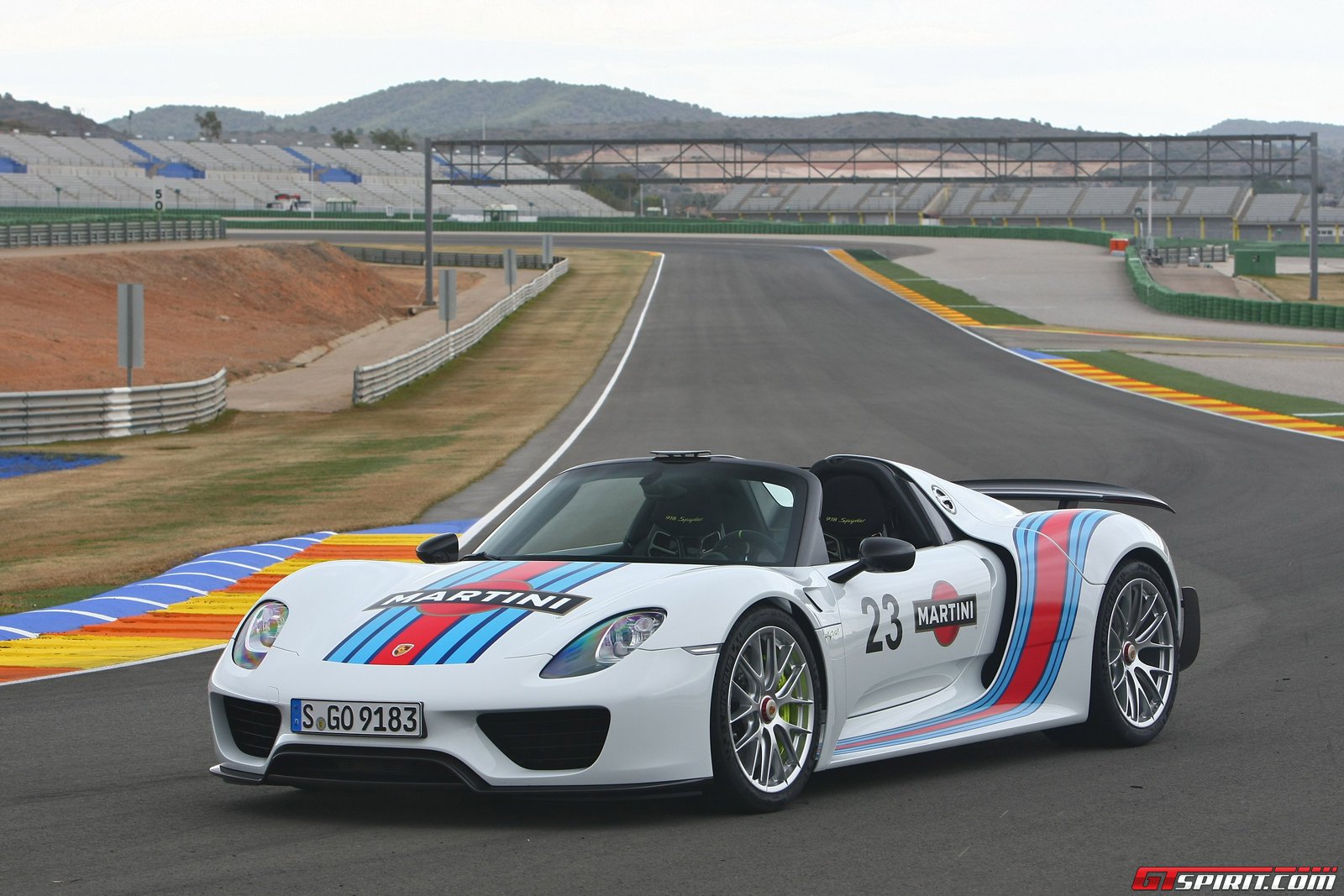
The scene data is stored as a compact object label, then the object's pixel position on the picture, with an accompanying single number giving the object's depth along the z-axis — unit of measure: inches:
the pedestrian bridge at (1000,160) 3944.4
